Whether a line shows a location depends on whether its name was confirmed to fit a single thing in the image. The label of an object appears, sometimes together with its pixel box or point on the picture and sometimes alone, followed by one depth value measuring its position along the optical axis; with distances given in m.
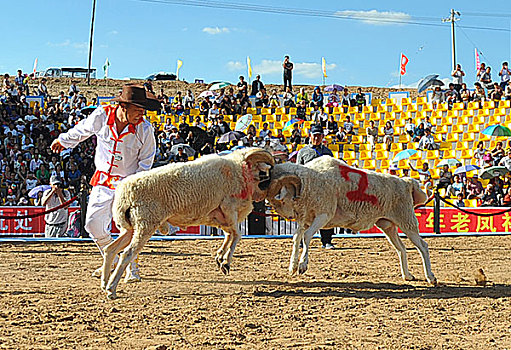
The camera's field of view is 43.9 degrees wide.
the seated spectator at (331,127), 23.27
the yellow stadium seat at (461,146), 20.71
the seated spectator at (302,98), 26.98
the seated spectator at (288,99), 26.33
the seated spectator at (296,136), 21.56
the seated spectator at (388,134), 21.76
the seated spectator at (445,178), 16.84
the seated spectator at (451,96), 23.14
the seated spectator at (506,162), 16.52
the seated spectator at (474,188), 16.22
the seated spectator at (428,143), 20.62
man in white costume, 6.37
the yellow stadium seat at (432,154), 20.23
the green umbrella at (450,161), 18.73
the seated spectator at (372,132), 22.74
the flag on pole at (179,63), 37.78
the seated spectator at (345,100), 25.91
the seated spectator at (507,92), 21.68
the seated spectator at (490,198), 15.37
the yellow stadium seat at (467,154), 20.00
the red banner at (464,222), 14.02
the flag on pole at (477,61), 35.57
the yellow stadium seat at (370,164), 20.93
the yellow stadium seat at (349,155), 22.04
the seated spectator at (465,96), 22.71
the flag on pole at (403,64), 33.94
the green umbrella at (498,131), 18.88
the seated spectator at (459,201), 15.74
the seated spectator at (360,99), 25.79
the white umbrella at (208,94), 26.62
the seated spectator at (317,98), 25.88
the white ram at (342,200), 6.62
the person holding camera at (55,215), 12.27
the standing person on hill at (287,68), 26.00
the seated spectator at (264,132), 22.20
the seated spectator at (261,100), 26.25
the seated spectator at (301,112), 24.66
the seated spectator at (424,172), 17.78
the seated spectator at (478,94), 22.58
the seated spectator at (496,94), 21.89
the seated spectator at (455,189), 16.59
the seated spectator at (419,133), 21.58
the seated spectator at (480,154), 18.38
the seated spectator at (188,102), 26.33
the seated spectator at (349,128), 23.62
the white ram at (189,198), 5.83
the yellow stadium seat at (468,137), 20.92
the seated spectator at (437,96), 23.75
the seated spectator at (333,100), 25.94
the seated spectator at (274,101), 26.34
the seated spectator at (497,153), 17.44
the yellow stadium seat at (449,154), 20.45
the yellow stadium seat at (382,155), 21.28
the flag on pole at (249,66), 35.19
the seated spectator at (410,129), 22.22
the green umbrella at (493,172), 16.11
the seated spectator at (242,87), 25.78
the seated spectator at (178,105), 25.69
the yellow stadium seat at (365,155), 21.79
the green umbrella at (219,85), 29.79
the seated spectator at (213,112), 23.81
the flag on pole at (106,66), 45.58
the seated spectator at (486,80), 23.34
